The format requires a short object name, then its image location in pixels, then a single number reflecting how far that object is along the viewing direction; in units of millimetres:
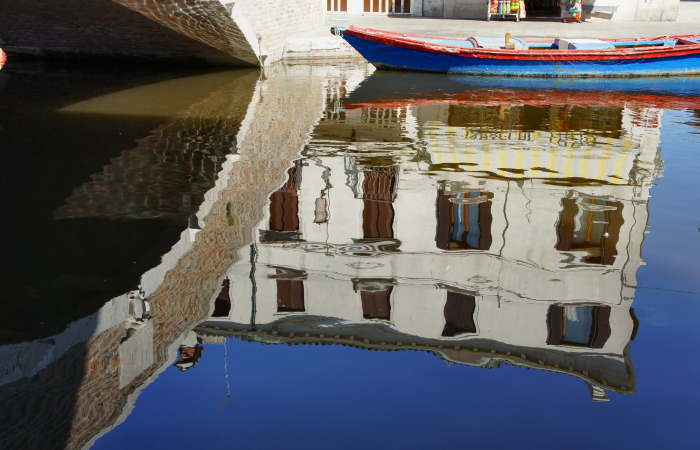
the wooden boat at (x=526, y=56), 17453
